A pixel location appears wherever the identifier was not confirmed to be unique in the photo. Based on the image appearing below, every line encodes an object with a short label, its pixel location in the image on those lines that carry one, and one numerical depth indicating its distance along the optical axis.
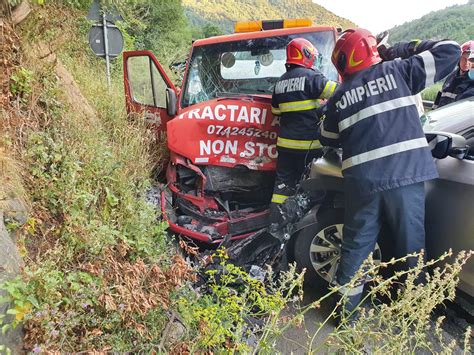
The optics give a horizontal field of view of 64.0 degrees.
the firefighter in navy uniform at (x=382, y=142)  2.42
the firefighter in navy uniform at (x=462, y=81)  5.06
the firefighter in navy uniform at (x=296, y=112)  3.19
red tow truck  3.49
